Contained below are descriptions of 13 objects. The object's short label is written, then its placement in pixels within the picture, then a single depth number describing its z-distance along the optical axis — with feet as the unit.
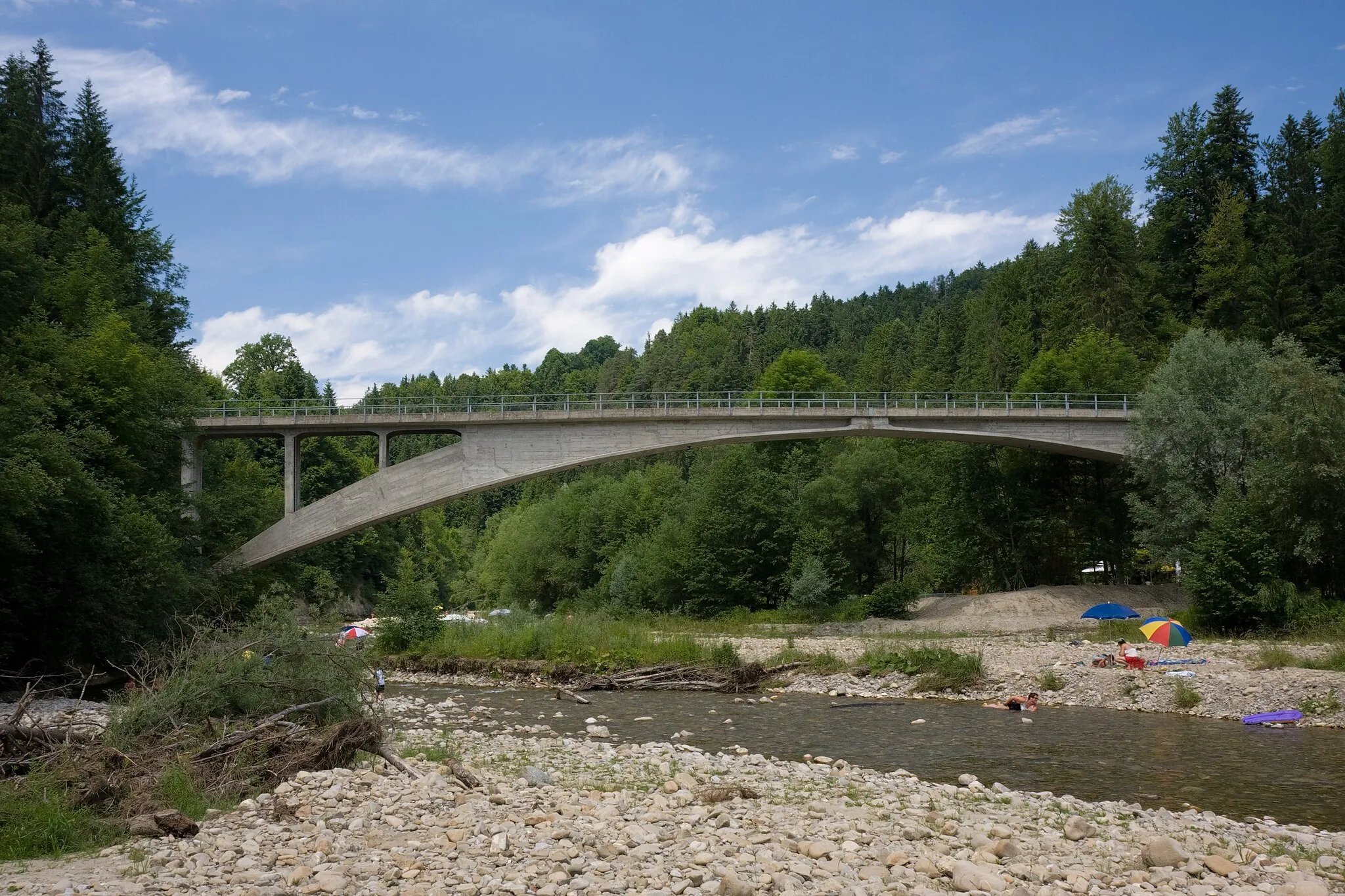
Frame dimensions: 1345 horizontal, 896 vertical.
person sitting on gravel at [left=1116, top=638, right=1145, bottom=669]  82.23
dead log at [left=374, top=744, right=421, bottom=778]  41.73
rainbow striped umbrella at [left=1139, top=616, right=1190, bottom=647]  83.41
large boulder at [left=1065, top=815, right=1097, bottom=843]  34.60
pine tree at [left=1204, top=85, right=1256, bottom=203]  181.16
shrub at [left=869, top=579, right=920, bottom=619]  138.00
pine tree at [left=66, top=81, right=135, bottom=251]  141.28
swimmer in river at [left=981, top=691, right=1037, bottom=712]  72.33
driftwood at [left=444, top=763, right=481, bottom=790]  40.70
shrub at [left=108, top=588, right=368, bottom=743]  42.06
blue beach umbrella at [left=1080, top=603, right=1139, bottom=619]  89.97
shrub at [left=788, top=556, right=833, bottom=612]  141.79
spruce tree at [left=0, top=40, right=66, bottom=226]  139.74
